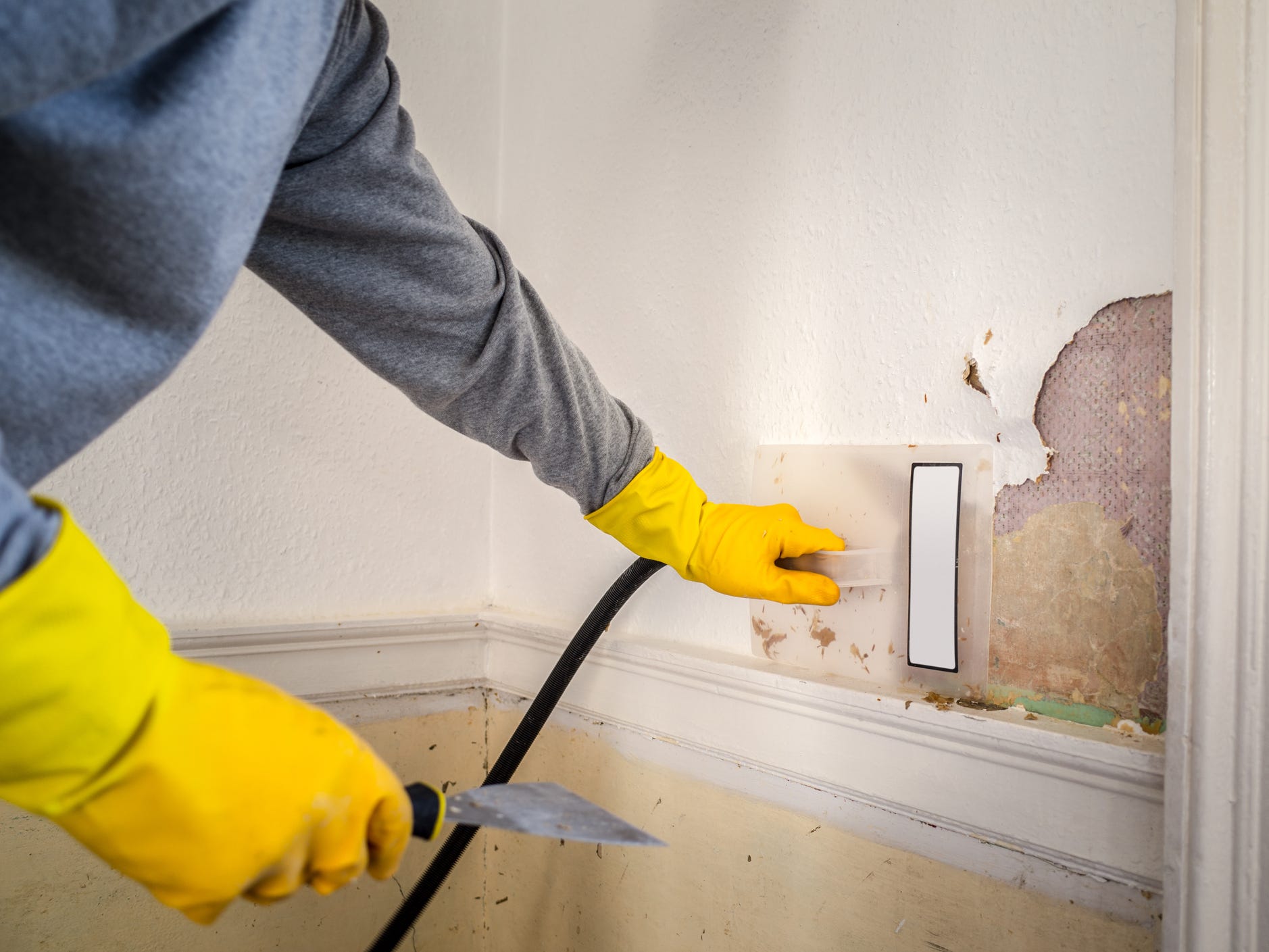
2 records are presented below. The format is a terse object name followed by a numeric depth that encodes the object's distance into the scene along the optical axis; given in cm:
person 41
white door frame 58
